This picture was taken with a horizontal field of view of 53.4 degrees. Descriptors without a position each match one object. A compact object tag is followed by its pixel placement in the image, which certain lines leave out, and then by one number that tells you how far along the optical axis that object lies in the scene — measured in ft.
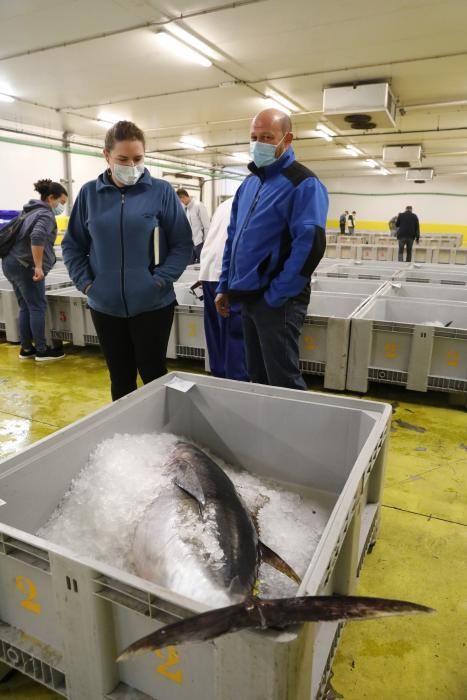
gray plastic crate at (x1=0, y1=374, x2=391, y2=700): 2.57
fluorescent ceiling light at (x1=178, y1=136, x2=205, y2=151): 38.85
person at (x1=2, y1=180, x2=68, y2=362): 12.87
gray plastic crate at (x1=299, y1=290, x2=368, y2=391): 11.01
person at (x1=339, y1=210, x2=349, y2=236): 47.65
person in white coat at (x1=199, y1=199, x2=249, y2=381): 10.16
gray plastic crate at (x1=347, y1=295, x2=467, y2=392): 10.26
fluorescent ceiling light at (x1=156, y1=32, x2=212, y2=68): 16.76
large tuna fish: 2.39
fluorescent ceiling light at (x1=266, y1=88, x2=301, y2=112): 24.48
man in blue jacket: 6.72
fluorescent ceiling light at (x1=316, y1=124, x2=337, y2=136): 33.70
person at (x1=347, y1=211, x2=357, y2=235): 48.79
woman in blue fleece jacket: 6.44
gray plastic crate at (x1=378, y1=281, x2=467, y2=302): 14.75
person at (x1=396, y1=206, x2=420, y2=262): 34.73
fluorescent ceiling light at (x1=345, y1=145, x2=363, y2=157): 43.39
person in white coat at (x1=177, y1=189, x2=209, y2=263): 21.74
